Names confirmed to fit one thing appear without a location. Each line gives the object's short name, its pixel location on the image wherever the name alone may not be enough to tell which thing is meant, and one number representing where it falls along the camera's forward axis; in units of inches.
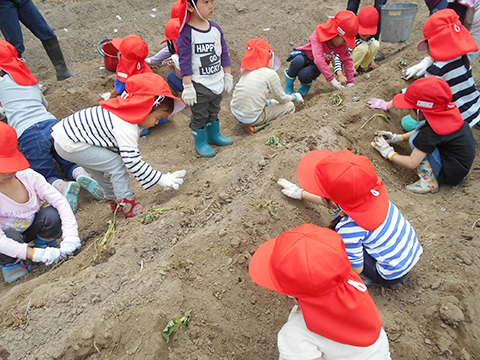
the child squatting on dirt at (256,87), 162.6
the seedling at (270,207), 100.3
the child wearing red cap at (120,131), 104.3
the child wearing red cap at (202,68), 129.9
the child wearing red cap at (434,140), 118.0
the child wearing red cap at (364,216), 72.2
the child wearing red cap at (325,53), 172.4
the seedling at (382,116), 152.2
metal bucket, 227.1
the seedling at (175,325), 73.9
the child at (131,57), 163.2
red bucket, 217.8
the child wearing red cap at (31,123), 137.1
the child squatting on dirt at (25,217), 93.7
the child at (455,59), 133.8
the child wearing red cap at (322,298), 53.0
